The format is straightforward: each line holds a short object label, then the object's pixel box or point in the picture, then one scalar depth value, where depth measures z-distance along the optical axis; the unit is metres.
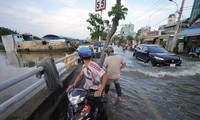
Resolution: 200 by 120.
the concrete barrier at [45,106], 2.19
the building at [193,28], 19.16
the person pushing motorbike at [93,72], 2.22
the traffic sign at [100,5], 5.90
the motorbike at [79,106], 2.01
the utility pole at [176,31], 19.20
